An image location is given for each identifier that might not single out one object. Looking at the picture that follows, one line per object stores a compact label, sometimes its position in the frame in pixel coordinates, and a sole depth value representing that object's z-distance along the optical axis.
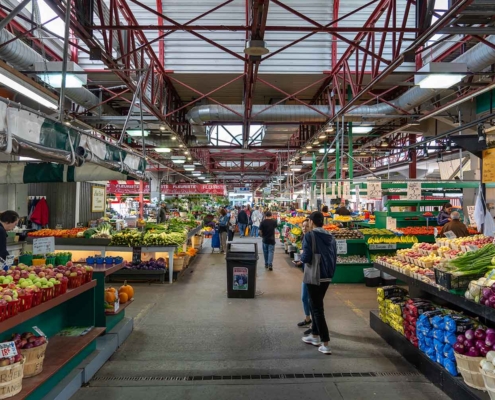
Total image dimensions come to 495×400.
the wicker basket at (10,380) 2.88
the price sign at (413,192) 9.58
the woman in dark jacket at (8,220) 5.48
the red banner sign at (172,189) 22.81
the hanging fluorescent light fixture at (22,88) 5.25
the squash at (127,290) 6.31
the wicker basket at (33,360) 3.32
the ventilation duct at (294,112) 10.29
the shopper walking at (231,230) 16.11
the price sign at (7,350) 2.96
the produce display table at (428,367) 3.53
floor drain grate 4.21
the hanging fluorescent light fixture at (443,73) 6.11
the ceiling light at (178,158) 15.85
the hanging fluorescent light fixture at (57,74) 6.57
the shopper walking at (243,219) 20.62
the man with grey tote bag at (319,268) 4.99
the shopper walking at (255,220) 21.81
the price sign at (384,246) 9.54
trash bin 8.00
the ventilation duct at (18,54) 6.41
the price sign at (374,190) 9.98
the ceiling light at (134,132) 10.98
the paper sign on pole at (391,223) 10.30
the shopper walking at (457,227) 8.48
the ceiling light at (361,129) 11.13
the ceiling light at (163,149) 13.01
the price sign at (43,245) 5.13
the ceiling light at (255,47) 5.88
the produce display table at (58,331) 3.25
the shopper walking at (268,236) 11.02
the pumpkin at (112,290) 5.58
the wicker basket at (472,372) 3.46
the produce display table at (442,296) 3.55
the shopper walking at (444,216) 10.67
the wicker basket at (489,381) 3.05
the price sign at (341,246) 9.19
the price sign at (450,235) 7.15
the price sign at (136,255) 9.62
